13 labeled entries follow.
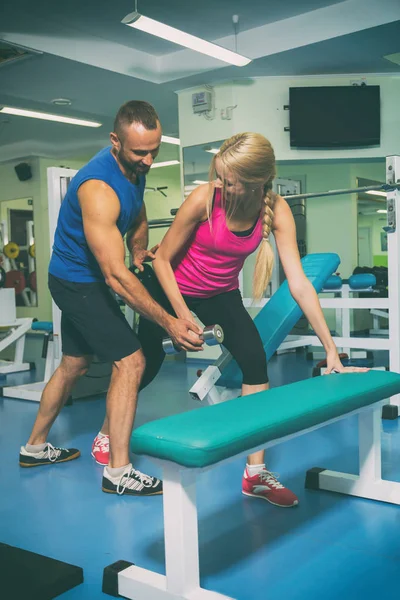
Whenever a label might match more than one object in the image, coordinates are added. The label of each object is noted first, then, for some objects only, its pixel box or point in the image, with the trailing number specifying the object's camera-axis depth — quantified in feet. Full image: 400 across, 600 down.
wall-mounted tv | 20.58
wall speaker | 32.63
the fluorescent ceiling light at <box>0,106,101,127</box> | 24.77
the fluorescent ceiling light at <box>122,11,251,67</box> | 14.90
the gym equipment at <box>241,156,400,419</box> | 10.27
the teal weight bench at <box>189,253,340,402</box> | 8.01
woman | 6.72
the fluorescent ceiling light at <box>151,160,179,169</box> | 33.68
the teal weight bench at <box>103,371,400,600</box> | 4.43
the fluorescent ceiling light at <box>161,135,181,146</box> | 30.33
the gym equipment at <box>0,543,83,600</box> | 4.92
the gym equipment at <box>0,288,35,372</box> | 17.10
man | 6.63
